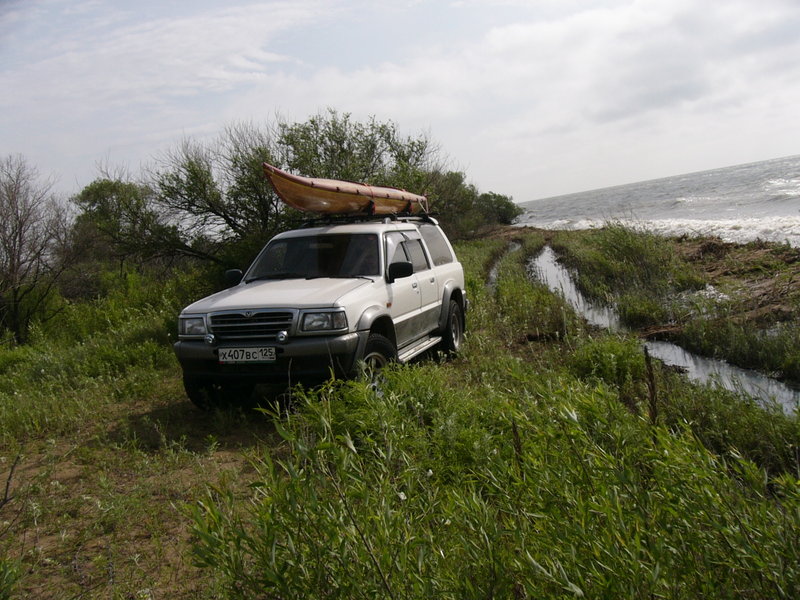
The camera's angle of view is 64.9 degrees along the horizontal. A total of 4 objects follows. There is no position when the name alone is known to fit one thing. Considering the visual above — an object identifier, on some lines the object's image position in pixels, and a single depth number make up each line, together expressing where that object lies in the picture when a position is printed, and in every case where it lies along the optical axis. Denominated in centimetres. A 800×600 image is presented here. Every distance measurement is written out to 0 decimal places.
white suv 566
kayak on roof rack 731
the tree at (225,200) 1523
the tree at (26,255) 1725
